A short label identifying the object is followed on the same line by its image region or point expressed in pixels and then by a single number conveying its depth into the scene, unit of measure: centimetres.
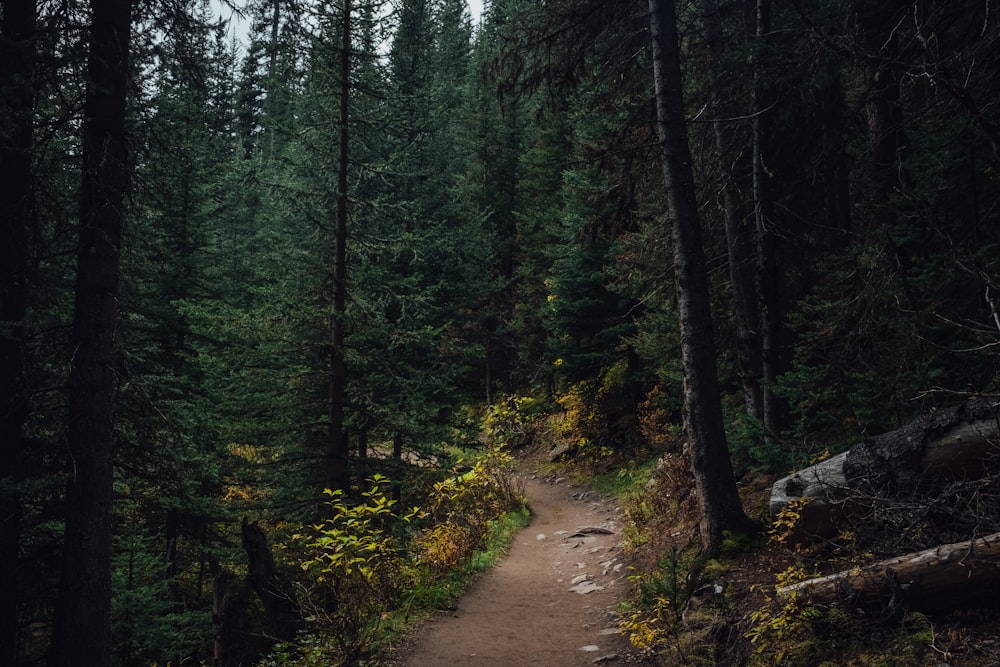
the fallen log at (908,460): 552
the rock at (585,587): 982
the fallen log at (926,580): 461
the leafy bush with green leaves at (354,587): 734
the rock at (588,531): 1350
